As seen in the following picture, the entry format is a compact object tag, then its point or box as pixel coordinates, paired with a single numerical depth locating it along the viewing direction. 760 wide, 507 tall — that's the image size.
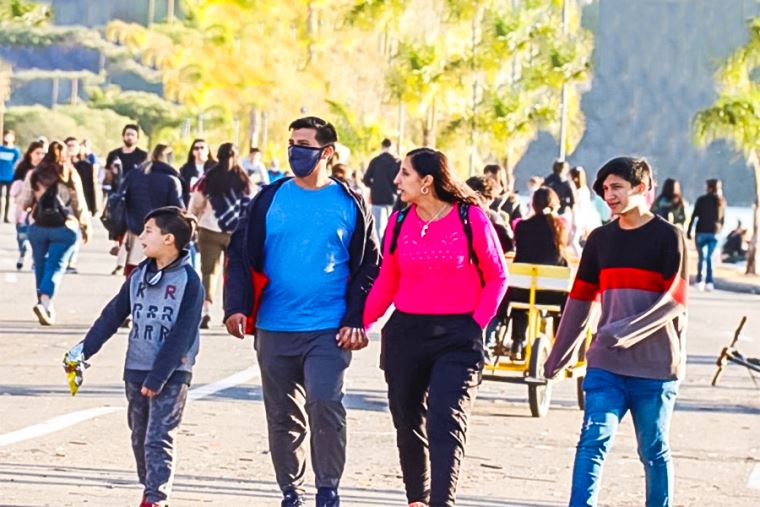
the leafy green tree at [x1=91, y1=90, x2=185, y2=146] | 110.94
